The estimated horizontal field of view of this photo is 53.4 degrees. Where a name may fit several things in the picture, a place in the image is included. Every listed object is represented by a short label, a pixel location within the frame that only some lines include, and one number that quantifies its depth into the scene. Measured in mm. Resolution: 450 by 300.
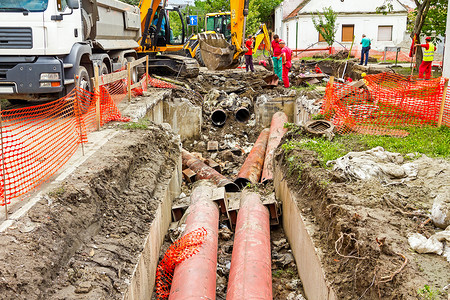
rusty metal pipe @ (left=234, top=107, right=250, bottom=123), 14523
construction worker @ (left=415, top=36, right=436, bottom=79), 13898
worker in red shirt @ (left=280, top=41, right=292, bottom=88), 15172
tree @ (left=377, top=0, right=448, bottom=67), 15373
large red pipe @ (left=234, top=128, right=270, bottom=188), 8930
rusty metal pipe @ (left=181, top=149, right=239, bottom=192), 8666
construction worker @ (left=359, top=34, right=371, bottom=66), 20222
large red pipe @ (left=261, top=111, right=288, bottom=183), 8969
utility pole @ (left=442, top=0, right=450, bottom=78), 9453
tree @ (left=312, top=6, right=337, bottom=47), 29453
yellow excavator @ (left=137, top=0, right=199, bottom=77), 16016
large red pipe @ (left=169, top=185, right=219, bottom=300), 4637
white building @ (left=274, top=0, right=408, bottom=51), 35125
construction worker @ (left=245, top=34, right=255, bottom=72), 17673
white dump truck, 8484
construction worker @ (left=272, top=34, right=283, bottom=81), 15752
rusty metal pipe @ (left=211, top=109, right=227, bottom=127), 14219
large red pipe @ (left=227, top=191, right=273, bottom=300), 4730
